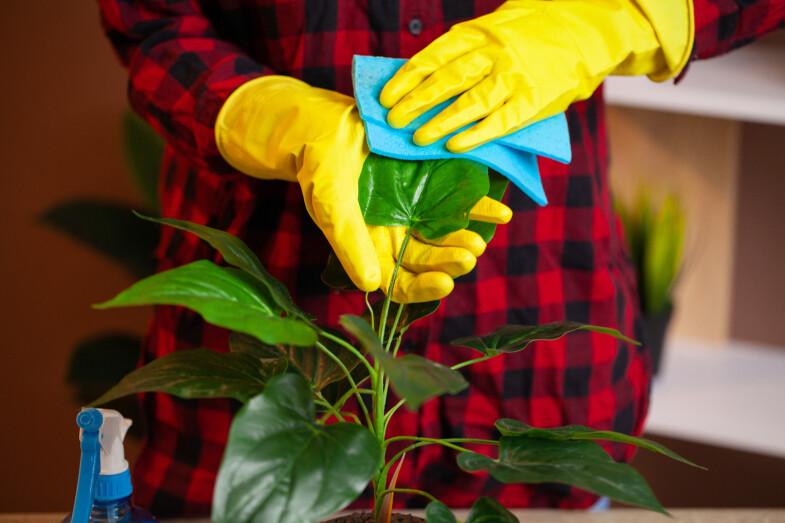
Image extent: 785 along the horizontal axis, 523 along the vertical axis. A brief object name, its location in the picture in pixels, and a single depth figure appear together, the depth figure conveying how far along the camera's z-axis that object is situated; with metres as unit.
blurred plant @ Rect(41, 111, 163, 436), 1.59
